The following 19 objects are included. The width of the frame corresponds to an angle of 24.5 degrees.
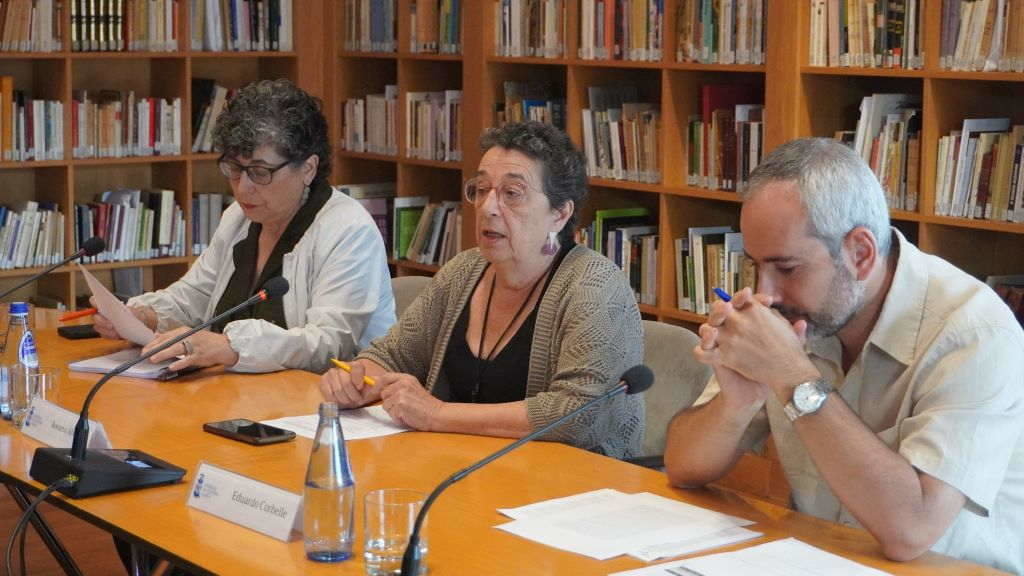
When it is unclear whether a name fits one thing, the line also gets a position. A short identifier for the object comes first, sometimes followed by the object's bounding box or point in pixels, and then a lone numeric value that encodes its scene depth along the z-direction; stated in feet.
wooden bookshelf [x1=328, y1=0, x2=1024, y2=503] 21.50
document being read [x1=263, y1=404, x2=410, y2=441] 14.67
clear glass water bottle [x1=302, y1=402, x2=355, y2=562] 10.79
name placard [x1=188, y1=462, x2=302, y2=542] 11.20
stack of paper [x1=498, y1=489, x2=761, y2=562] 10.87
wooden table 10.77
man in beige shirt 10.71
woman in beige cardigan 14.70
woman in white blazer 19.04
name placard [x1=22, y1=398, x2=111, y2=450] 13.69
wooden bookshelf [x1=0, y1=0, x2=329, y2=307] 30.98
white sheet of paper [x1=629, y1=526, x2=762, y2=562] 10.69
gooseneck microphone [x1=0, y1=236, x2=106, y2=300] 18.55
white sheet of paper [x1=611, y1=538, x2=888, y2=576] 10.26
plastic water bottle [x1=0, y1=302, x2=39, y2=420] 16.45
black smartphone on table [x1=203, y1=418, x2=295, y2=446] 14.23
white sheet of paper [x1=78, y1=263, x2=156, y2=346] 18.24
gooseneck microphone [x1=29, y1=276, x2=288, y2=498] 12.53
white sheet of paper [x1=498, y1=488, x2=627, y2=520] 11.79
